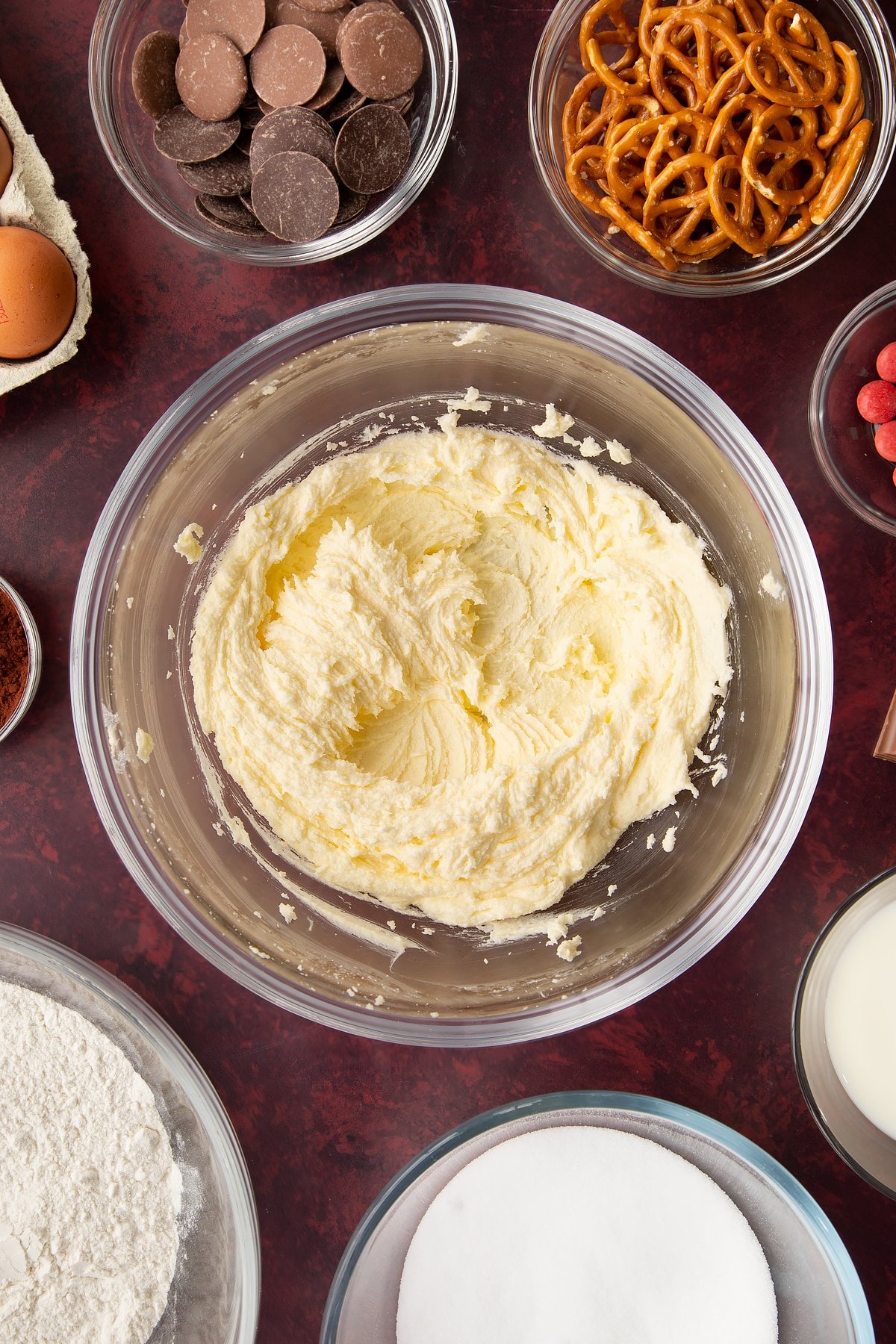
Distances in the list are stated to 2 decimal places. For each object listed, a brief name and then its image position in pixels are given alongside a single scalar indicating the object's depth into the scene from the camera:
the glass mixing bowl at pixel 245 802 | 0.66
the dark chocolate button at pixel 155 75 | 0.66
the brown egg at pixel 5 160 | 0.67
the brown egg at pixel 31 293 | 0.66
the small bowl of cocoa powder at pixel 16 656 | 0.67
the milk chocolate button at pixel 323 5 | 0.66
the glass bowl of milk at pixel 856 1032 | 0.65
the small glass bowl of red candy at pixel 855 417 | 0.68
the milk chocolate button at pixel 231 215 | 0.67
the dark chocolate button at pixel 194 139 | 0.66
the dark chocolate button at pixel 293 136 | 0.66
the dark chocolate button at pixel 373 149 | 0.66
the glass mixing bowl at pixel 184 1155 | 0.67
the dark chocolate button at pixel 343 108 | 0.67
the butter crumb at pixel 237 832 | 0.68
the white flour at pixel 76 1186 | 0.67
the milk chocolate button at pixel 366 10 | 0.66
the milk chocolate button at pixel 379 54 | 0.66
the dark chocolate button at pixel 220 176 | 0.67
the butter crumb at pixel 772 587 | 0.66
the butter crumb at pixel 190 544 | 0.67
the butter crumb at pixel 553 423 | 0.67
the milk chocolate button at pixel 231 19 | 0.66
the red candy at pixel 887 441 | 0.67
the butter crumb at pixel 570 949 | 0.67
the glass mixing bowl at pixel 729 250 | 0.66
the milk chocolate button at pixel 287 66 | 0.66
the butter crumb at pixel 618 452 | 0.67
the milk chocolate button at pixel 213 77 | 0.66
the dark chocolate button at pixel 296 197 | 0.65
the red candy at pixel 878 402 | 0.67
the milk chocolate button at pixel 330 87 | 0.66
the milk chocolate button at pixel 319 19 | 0.66
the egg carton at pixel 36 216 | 0.67
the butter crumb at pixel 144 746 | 0.67
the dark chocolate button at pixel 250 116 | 0.67
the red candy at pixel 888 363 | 0.67
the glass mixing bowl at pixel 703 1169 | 0.64
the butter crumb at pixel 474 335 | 0.66
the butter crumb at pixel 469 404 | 0.68
